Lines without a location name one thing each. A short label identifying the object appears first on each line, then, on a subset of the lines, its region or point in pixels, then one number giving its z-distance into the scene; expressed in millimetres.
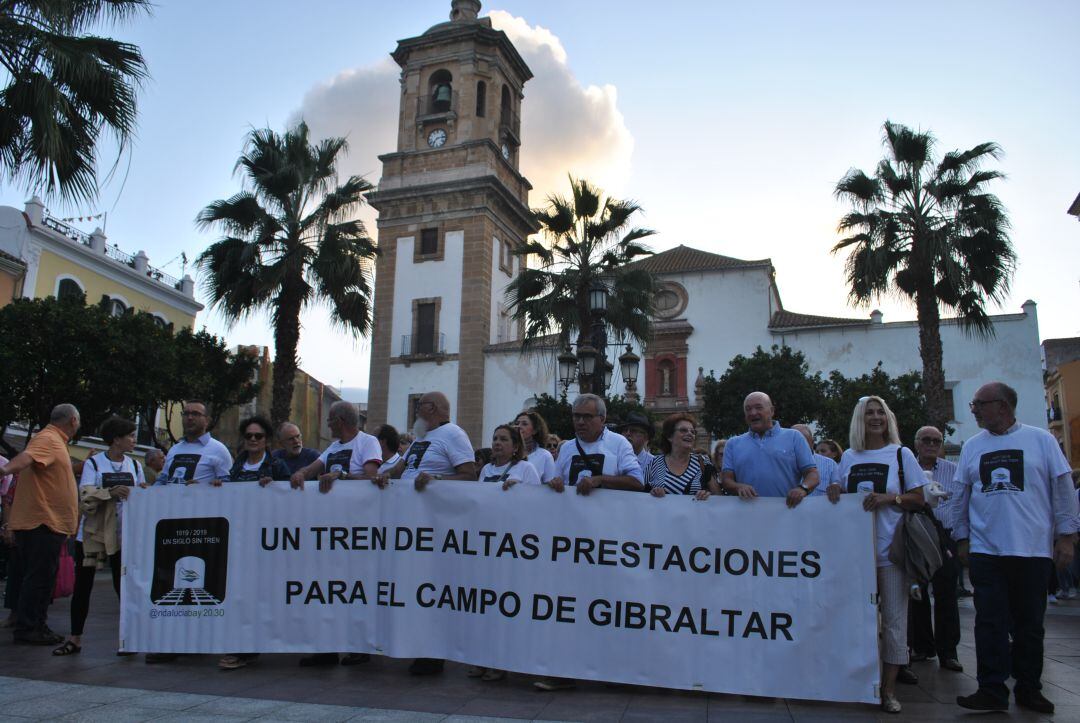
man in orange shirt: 6305
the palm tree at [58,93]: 9266
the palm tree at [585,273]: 20500
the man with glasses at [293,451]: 7141
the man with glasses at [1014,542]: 4727
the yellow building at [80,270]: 26906
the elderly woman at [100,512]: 6203
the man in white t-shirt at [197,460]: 6500
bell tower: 36406
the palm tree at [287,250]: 20703
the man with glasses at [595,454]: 5574
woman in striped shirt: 5590
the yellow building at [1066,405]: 37750
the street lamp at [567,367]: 15766
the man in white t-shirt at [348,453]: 6273
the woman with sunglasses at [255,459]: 6418
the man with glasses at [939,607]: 6160
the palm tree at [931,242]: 20812
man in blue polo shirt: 5293
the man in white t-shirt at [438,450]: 5988
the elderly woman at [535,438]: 6148
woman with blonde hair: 4820
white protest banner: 4934
